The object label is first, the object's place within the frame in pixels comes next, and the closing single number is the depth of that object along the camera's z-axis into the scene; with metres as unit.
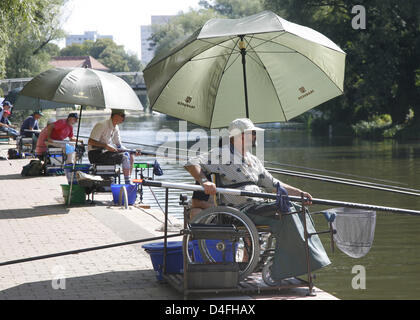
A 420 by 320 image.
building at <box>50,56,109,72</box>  143.00
